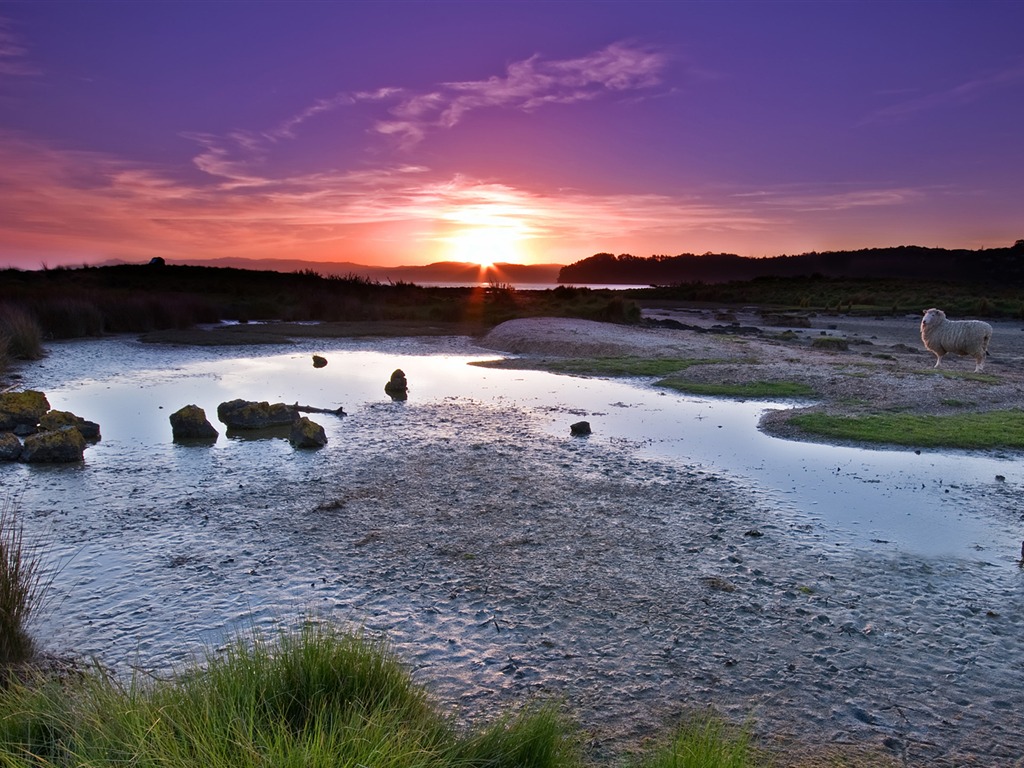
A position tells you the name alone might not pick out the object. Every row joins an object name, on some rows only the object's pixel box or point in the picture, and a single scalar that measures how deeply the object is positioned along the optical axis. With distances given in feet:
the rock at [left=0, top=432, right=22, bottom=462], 26.63
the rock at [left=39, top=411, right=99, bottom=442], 30.01
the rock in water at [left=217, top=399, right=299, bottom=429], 33.35
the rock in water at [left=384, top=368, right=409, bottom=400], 42.91
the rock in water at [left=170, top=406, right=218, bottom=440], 30.86
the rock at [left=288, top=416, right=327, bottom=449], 29.27
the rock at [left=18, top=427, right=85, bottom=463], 26.35
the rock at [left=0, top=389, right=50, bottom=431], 31.22
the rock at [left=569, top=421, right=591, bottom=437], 32.22
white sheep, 53.88
